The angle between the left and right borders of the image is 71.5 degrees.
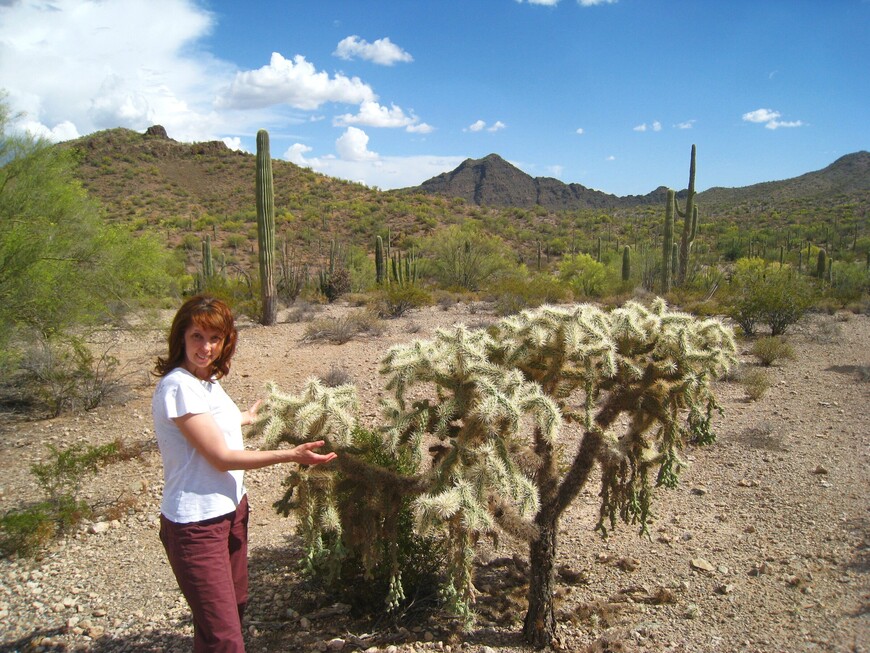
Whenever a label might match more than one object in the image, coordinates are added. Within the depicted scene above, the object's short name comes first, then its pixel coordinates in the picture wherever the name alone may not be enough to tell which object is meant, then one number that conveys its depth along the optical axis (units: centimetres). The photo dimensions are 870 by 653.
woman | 252
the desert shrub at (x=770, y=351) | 1157
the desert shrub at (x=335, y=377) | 927
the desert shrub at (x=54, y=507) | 488
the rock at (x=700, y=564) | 473
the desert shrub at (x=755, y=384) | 925
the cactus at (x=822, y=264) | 2331
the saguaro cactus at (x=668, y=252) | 2048
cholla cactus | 333
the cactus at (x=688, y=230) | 2000
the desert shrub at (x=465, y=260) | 2475
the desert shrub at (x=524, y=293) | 1778
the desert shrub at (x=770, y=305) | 1412
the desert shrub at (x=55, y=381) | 803
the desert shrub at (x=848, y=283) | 2039
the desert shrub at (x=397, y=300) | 1666
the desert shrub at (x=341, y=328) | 1254
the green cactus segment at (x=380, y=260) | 2255
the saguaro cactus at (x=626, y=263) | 2367
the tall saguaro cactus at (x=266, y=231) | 1438
